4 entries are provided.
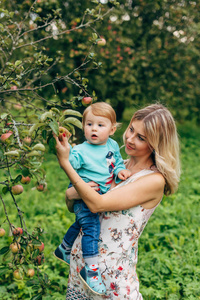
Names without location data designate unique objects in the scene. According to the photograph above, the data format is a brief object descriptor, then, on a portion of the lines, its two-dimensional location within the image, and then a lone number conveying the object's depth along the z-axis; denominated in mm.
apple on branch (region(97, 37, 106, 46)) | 2171
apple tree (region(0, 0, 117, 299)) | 1457
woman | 1718
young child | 1724
